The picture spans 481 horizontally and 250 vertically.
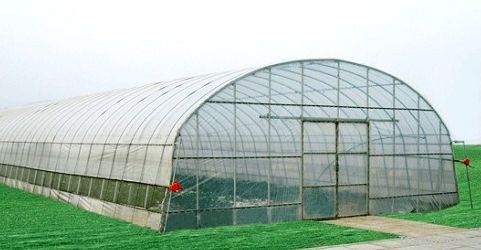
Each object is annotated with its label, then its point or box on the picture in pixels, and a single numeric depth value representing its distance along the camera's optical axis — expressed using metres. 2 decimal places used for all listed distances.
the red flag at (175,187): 14.55
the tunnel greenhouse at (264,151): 15.62
